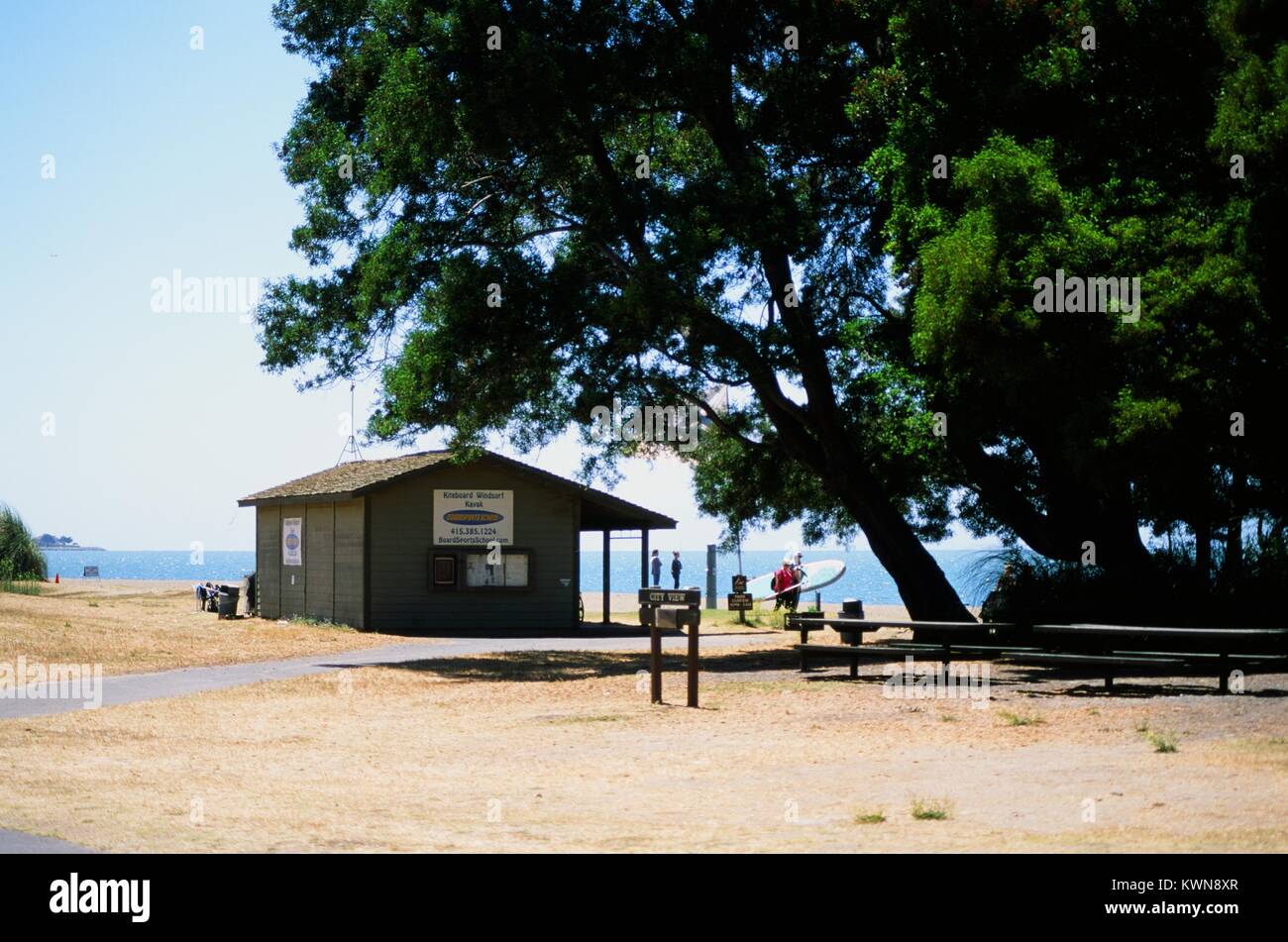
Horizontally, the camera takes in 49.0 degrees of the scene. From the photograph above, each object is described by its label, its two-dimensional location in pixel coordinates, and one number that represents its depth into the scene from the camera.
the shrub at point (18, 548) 42.74
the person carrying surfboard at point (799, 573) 40.38
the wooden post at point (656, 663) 16.17
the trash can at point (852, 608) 25.72
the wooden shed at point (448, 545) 31.77
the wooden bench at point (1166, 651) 16.09
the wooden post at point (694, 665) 15.74
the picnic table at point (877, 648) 18.73
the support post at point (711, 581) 44.92
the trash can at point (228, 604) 37.12
